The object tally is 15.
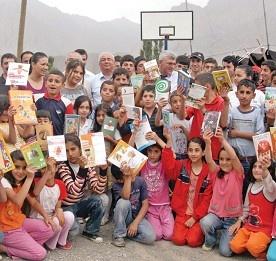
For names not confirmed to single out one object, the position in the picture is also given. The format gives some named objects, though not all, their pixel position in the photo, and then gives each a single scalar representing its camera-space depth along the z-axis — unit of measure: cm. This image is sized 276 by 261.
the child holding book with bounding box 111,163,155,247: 491
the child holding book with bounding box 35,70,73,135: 525
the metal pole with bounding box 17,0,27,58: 1455
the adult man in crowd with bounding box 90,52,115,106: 638
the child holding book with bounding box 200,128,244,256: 486
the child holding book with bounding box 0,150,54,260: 436
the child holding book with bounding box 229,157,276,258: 458
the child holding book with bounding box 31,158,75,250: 464
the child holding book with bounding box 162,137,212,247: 499
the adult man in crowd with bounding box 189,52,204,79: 702
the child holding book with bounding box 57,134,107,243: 484
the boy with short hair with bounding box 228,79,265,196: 520
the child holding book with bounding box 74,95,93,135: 532
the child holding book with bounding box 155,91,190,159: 524
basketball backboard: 1398
